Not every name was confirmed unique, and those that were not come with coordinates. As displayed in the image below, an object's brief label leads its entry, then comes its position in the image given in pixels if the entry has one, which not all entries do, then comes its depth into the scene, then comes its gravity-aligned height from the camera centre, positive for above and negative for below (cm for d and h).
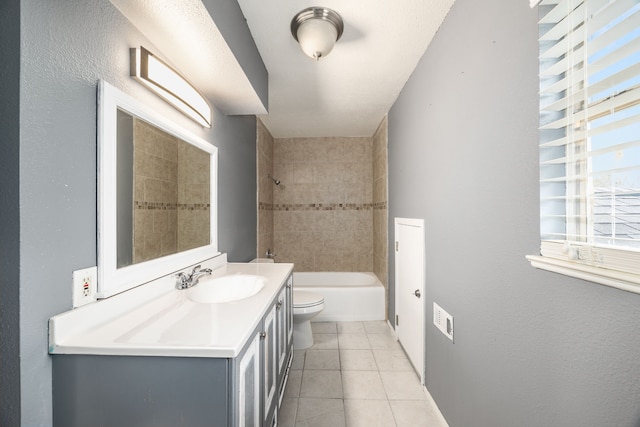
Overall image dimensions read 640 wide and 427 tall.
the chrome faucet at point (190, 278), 140 -35
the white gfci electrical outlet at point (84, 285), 88 -25
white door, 191 -62
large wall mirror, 100 +9
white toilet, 232 -89
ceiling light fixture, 142 +102
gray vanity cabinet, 79 -53
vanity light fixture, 113 +64
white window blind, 61 +20
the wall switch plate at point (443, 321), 145 -63
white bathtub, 307 -105
